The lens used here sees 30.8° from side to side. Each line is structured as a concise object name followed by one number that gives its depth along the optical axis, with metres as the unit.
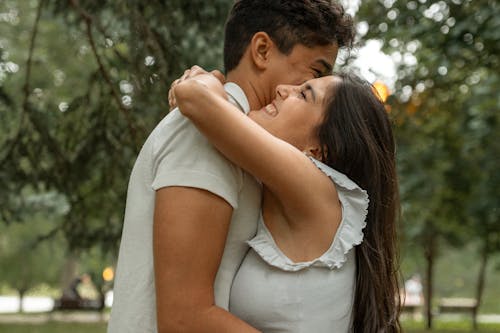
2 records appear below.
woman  2.19
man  2.12
